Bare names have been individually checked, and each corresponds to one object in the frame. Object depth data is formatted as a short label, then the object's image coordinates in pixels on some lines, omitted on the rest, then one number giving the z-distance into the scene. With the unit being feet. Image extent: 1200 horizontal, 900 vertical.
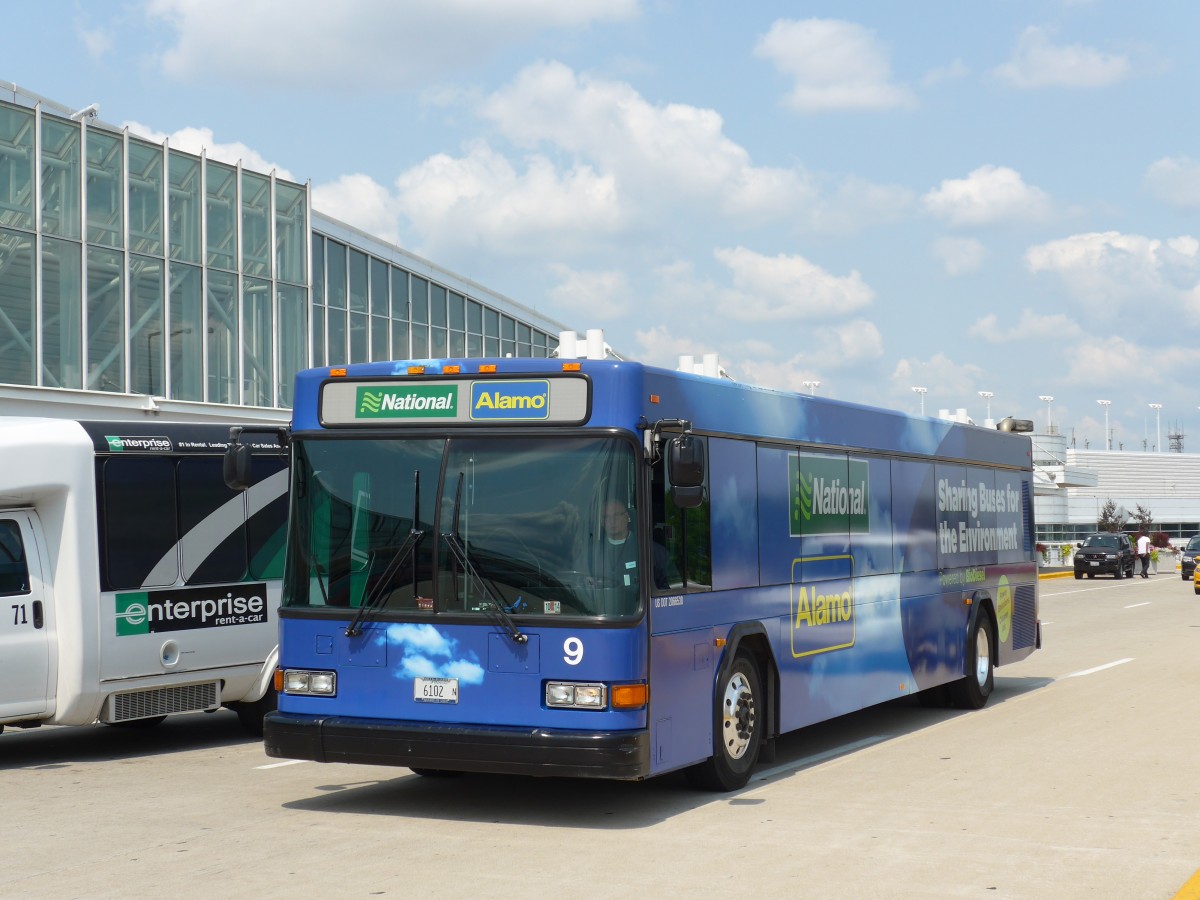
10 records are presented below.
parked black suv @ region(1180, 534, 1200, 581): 167.12
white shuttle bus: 38.27
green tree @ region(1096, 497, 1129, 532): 295.07
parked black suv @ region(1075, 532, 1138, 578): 175.94
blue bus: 28.99
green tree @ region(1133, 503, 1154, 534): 301.32
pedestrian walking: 181.88
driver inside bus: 29.04
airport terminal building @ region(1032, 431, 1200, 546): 343.87
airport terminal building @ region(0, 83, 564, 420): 88.02
